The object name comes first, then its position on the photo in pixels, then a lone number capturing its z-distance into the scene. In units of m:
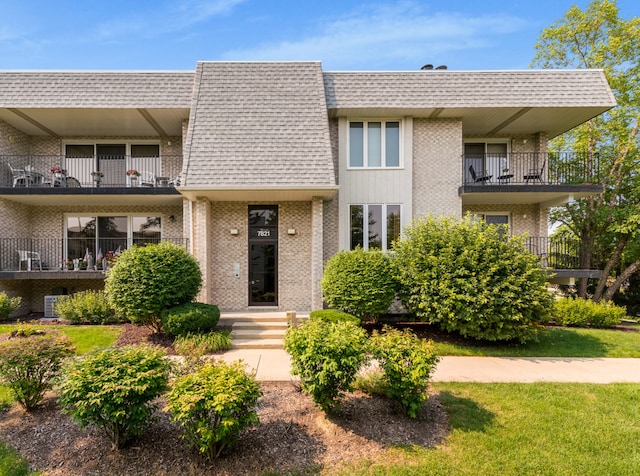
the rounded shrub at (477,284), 7.67
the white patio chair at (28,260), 10.85
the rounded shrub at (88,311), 9.26
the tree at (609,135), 14.47
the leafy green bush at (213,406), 3.40
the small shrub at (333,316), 7.94
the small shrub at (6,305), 9.70
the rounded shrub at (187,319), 7.59
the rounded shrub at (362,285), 8.44
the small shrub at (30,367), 4.46
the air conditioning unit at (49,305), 10.52
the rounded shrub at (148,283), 7.66
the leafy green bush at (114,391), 3.50
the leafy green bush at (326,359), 4.16
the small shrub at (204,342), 7.23
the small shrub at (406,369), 4.38
